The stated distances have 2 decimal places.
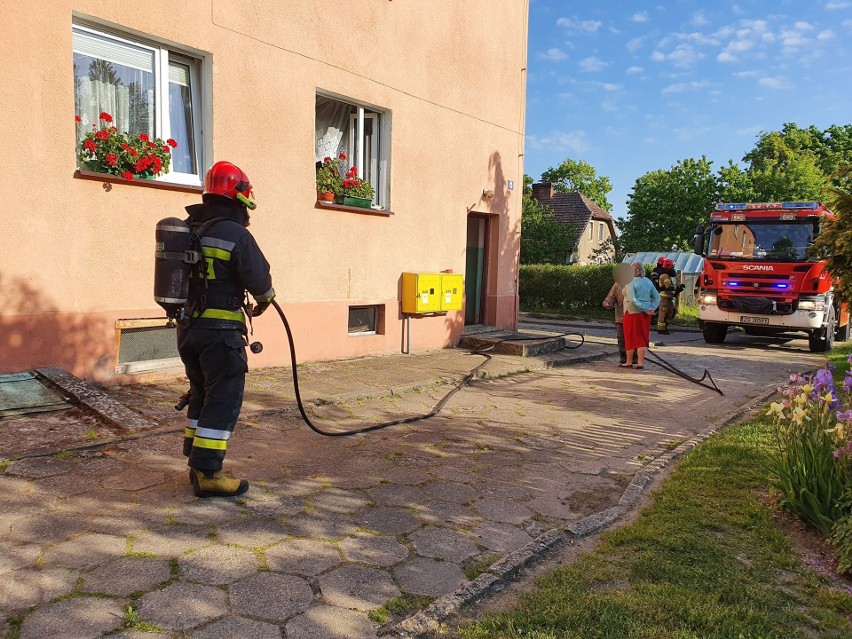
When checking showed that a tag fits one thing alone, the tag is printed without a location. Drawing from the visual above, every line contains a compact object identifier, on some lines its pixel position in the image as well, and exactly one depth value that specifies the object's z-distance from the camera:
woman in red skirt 10.29
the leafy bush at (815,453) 3.65
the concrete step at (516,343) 10.84
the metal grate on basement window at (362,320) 9.65
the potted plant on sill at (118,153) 6.39
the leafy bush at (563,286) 23.06
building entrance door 12.51
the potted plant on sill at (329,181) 8.80
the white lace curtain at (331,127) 9.16
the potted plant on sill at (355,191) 9.10
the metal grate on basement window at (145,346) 6.77
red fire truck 13.55
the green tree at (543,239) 41.56
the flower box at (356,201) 9.05
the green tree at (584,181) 68.25
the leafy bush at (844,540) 3.22
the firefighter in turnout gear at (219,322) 3.96
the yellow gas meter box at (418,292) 10.06
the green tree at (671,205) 38.31
